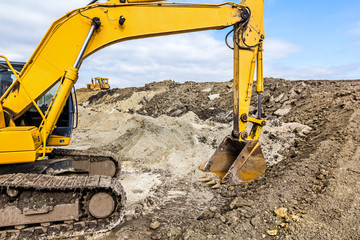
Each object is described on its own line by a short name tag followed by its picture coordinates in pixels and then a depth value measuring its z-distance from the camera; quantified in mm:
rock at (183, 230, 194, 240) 3045
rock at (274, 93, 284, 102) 10251
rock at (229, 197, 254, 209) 3792
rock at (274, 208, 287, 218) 3460
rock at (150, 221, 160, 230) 3343
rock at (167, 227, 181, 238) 3158
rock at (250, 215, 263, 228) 3292
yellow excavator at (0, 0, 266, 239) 3223
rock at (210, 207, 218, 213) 3768
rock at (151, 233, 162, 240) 3104
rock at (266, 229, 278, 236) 3110
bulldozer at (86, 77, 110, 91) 26984
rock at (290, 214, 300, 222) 3280
